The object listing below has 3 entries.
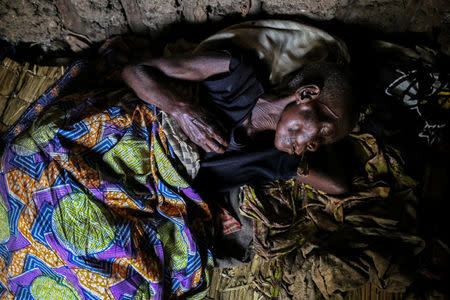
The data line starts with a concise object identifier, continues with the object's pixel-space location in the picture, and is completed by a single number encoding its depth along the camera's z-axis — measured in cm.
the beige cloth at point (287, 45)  177
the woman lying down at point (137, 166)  136
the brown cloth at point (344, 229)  147
